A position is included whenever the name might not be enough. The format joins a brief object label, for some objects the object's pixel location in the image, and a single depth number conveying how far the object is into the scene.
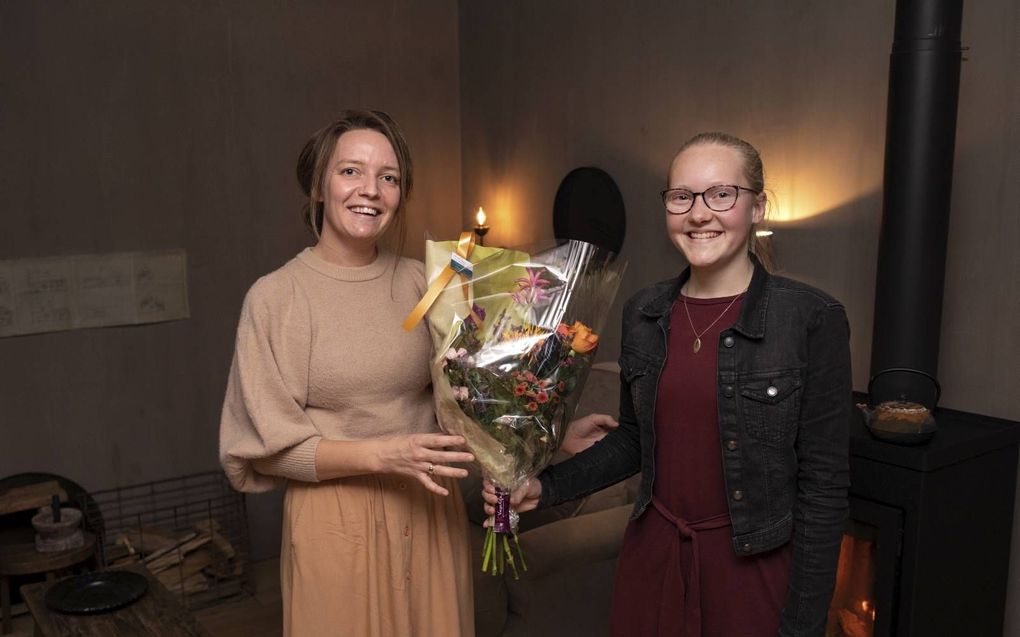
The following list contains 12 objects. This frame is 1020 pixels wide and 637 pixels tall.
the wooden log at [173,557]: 4.00
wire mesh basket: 4.04
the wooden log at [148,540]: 4.09
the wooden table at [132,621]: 2.53
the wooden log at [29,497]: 3.78
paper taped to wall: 3.93
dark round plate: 2.64
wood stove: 2.12
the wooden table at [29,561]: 3.48
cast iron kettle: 2.14
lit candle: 4.43
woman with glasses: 1.45
